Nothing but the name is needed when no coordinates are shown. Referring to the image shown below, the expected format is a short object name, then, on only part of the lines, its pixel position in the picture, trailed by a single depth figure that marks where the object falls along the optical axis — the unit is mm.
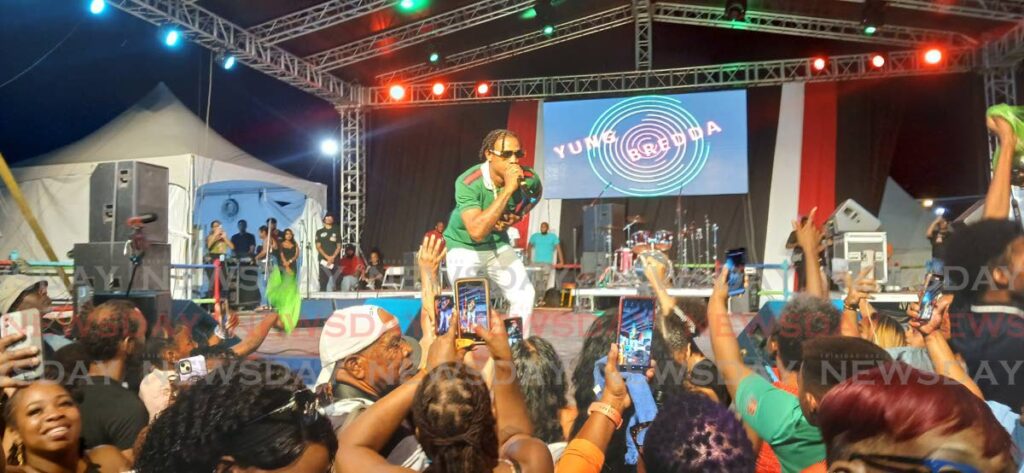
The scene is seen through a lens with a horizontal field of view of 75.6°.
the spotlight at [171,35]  8477
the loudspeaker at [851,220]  8039
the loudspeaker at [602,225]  9344
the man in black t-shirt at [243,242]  9875
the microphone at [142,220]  4371
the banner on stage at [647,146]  10734
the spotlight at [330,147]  12445
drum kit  8328
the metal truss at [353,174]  11992
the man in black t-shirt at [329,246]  10125
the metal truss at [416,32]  10273
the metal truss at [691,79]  10070
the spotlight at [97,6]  7461
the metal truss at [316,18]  9648
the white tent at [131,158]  8945
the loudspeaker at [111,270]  4227
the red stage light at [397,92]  11758
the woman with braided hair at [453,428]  1293
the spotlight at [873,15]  8828
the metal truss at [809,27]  9836
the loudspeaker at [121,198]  4551
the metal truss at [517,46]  11117
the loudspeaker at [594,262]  9102
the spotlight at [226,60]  9422
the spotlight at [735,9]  9250
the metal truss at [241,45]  8234
